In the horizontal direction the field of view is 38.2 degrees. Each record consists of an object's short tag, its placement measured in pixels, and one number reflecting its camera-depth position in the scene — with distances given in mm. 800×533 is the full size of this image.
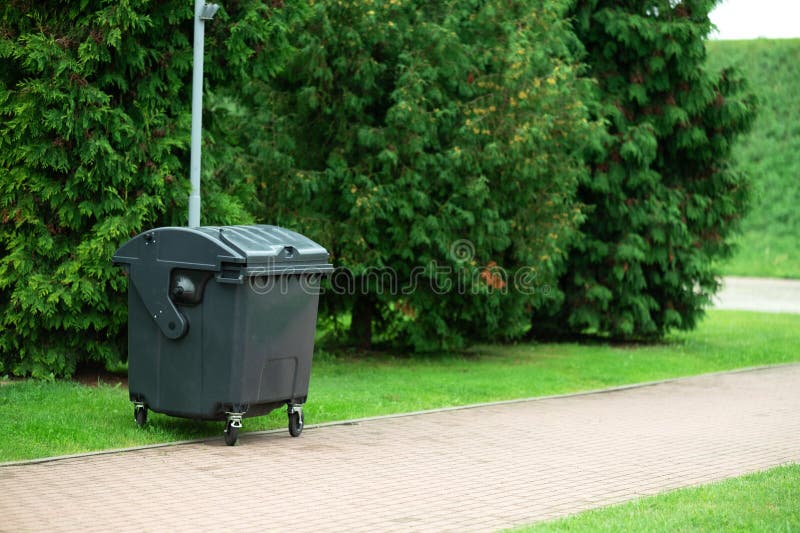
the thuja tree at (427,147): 13617
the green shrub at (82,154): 11211
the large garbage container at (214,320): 8578
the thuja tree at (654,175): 17031
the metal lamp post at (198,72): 11156
